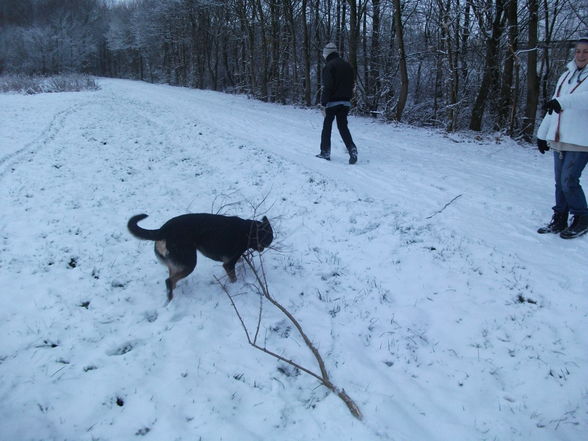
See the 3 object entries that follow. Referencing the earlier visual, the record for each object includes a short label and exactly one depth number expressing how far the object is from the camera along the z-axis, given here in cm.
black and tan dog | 372
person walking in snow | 738
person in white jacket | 398
